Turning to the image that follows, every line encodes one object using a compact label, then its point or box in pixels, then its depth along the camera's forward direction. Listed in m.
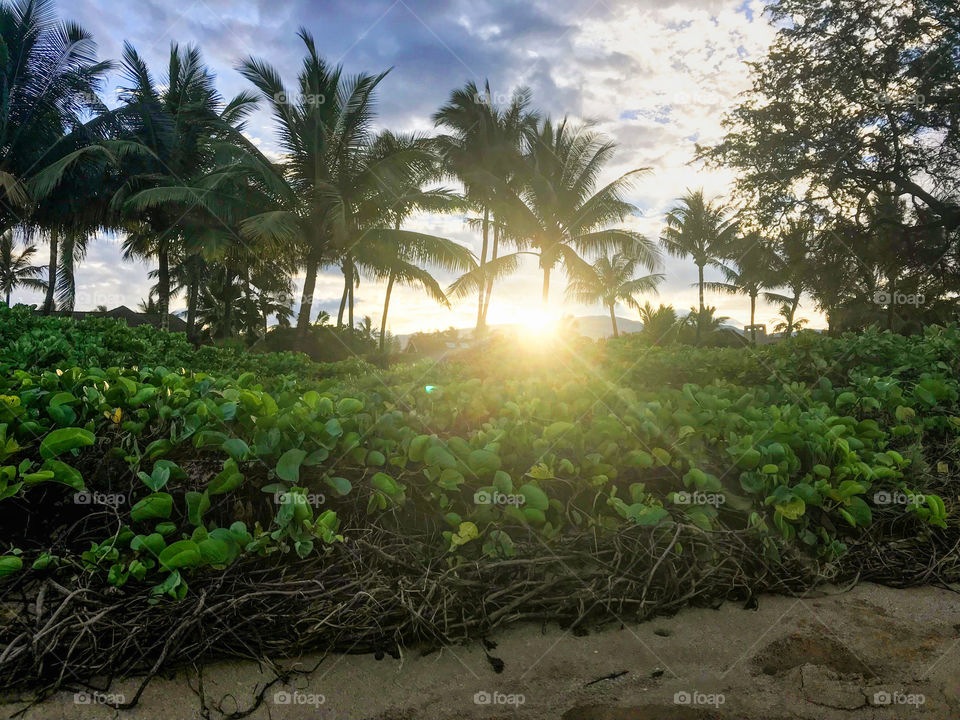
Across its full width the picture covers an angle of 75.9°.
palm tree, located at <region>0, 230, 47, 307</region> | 40.00
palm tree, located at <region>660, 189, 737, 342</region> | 40.22
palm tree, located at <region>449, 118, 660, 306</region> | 24.11
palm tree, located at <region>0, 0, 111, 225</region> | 20.08
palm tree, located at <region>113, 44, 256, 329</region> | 22.06
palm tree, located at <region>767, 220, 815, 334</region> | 20.06
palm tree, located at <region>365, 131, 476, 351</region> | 19.80
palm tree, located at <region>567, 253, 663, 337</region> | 25.52
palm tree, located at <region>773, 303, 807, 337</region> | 38.06
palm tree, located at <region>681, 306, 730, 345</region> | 19.53
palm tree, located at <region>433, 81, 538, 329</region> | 26.12
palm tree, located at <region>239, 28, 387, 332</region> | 18.91
